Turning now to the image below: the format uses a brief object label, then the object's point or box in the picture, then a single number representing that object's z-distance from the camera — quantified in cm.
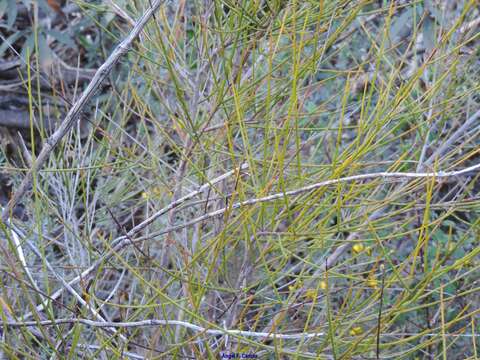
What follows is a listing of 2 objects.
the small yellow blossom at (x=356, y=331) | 254
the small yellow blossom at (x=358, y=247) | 316
